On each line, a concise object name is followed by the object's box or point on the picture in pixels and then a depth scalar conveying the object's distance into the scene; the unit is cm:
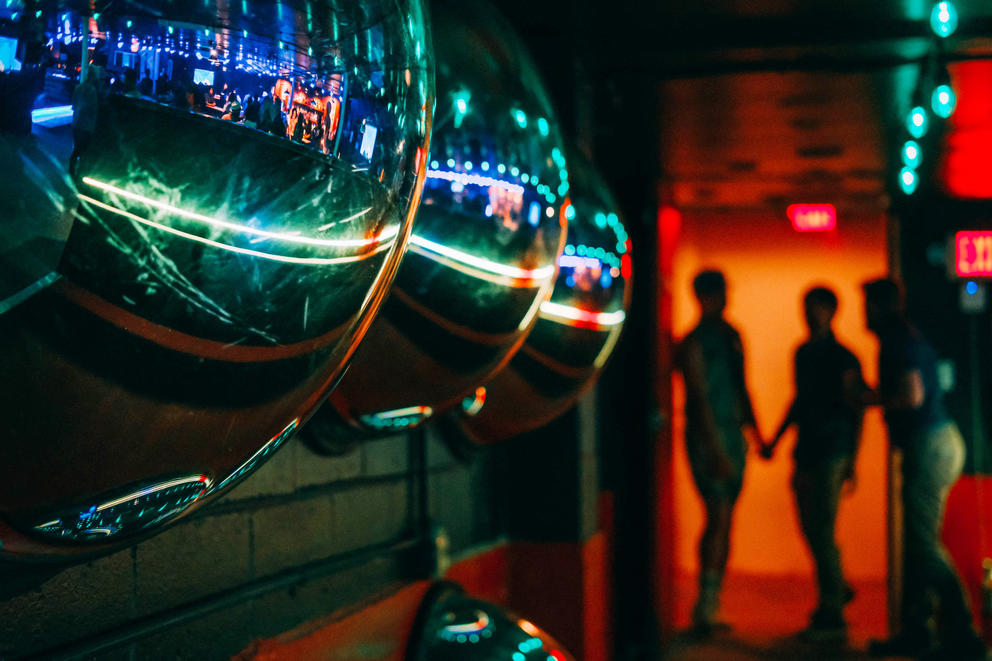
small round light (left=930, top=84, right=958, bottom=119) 293
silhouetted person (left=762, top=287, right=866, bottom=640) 489
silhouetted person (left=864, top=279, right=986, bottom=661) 447
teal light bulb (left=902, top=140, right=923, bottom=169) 450
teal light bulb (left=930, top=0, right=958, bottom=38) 209
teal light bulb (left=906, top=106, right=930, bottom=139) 336
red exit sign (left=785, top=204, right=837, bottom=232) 677
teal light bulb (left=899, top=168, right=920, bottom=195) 559
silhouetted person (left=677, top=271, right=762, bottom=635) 482
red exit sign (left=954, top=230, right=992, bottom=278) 643
